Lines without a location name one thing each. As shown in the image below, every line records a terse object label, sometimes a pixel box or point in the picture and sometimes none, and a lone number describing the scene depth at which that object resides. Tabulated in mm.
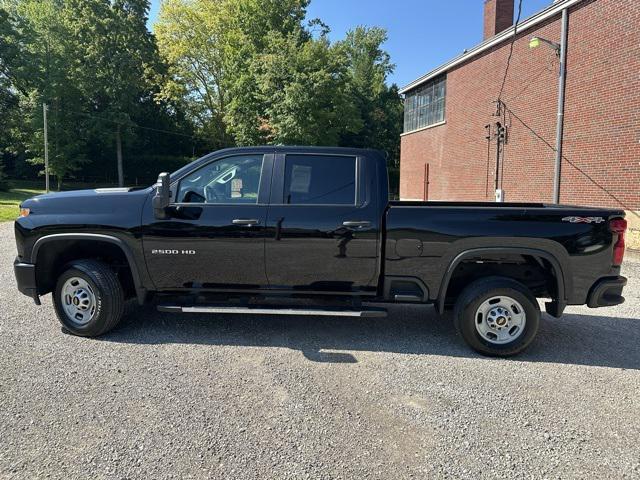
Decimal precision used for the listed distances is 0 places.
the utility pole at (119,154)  40375
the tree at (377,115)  44969
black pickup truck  4336
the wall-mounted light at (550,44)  13366
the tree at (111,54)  39281
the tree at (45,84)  36969
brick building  12234
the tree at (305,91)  27609
